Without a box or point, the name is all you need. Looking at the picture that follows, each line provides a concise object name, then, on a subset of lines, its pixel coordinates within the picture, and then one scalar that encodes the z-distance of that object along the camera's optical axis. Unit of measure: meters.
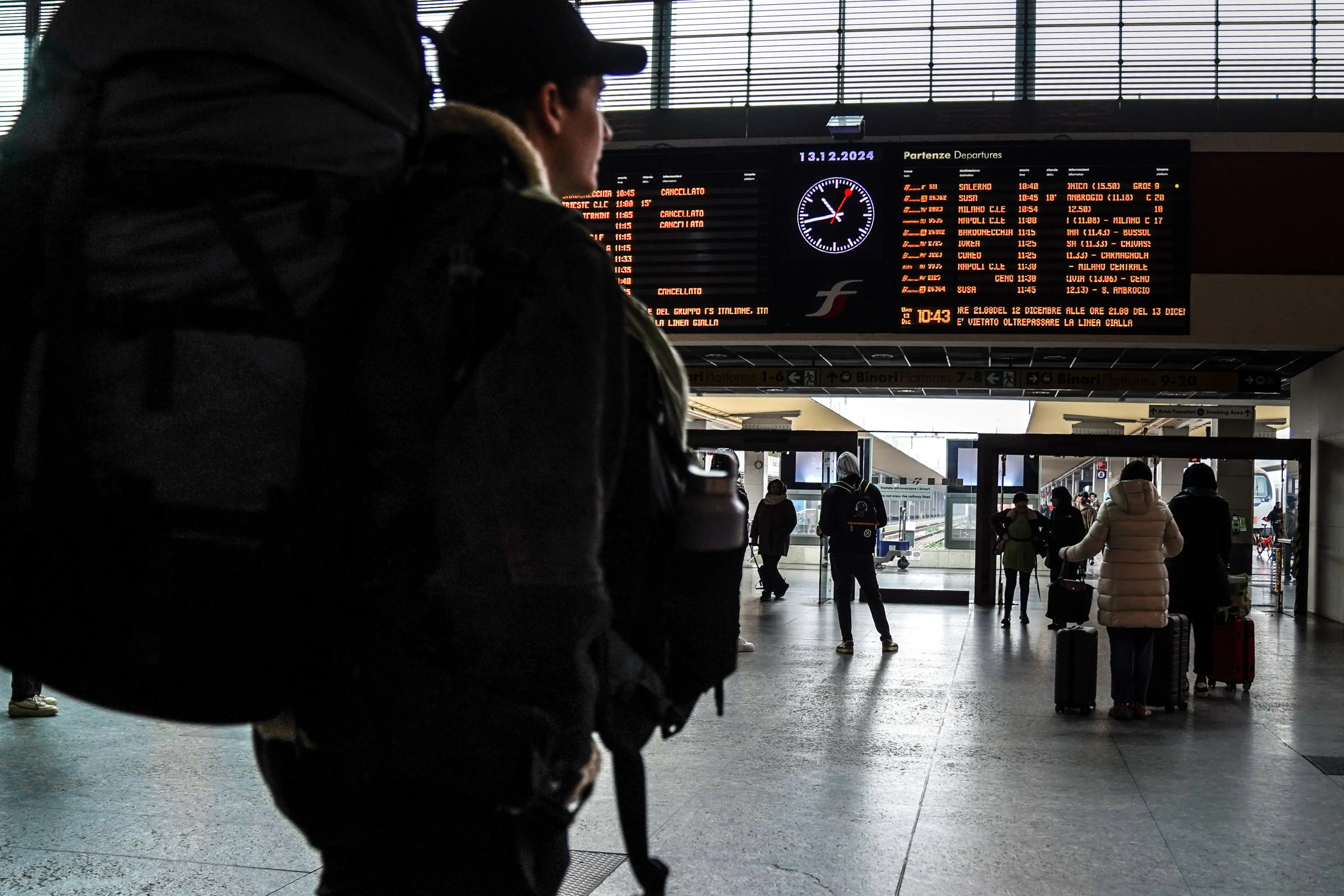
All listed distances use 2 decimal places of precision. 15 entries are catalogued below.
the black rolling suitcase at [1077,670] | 7.63
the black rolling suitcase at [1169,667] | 7.81
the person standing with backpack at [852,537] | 10.76
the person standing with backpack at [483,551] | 1.15
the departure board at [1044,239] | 10.48
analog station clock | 10.87
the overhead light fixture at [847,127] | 11.19
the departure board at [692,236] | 11.02
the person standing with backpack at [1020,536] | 14.66
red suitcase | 8.66
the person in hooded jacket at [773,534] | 16.81
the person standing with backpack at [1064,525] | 14.91
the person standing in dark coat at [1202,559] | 8.34
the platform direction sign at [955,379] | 15.49
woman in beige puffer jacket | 7.39
